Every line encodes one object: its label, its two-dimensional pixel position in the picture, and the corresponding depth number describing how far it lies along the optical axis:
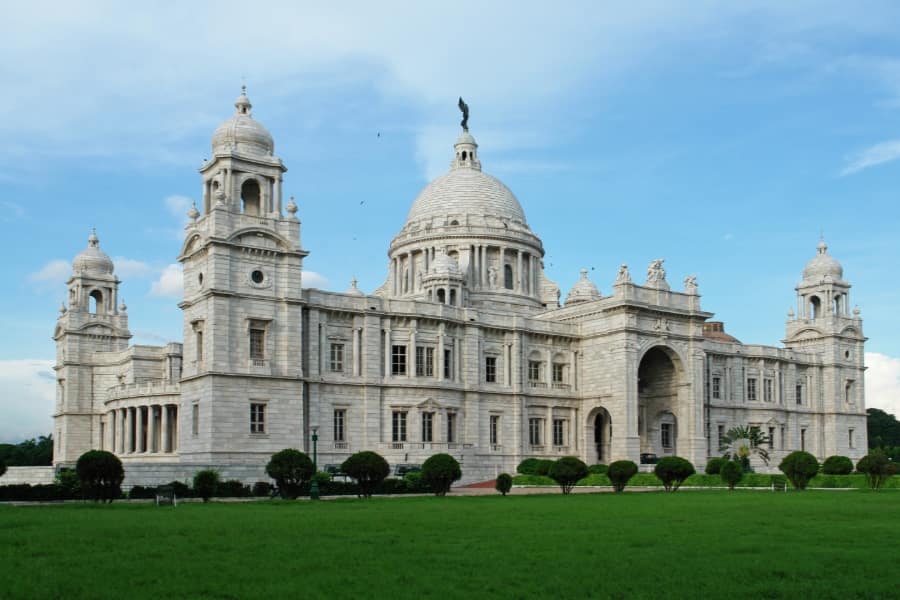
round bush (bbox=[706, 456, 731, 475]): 62.06
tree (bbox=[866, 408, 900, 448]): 138.88
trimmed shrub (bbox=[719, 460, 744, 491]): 51.75
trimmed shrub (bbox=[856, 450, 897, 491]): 50.72
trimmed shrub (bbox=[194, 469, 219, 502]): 40.53
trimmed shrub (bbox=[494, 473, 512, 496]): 46.28
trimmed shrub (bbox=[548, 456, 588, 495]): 46.69
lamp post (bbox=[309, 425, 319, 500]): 41.47
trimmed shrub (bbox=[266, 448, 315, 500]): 41.06
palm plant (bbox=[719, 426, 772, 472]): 73.94
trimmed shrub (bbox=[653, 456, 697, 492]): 48.88
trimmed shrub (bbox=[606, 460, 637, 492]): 47.75
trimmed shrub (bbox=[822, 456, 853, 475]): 65.31
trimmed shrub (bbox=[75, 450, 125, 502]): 37.66
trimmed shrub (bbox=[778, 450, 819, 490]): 49.22
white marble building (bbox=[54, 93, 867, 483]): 56.97
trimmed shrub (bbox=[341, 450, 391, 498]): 43.16
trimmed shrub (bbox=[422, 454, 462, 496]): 44.69
